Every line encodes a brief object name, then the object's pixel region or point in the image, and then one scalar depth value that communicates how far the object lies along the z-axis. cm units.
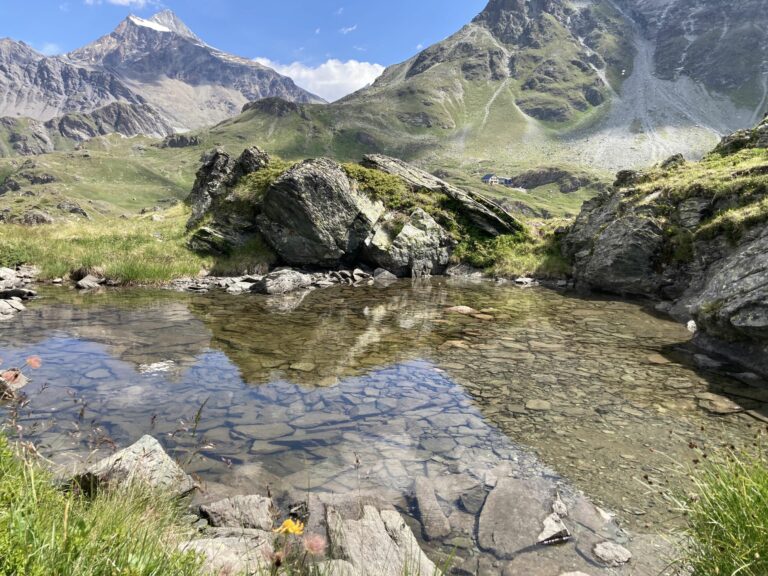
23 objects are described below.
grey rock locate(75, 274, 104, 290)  2178
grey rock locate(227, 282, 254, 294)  2301
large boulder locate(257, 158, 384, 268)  2836
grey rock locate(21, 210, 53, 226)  5084
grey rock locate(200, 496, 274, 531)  572
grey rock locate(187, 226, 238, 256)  2798
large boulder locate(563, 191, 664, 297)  2308
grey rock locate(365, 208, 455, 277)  3078
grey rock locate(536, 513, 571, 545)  582
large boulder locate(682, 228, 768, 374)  1178
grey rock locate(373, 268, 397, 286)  2856
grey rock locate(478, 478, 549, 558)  578
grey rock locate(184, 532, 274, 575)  402
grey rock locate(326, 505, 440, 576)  486
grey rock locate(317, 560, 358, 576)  445
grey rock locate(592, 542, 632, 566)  546
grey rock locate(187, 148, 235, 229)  3322
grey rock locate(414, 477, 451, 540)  598
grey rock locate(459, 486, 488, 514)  647
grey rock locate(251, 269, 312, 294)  2336
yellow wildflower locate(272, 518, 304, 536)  272
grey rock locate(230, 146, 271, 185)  3431
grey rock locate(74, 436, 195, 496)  542
